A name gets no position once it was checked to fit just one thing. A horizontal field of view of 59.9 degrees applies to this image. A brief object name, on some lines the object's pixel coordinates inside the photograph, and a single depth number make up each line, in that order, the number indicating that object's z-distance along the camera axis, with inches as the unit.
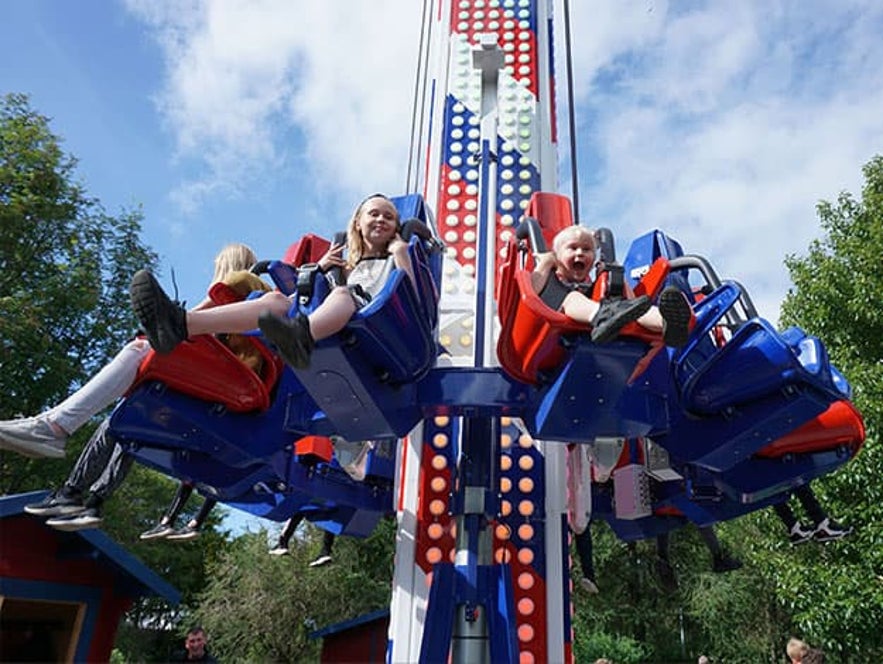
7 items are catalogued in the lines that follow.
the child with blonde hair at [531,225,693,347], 80.7
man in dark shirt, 182.2
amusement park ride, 95.7
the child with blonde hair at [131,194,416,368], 82.7
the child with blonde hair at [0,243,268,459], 95.3
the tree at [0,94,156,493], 409.4
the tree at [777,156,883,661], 280.1
